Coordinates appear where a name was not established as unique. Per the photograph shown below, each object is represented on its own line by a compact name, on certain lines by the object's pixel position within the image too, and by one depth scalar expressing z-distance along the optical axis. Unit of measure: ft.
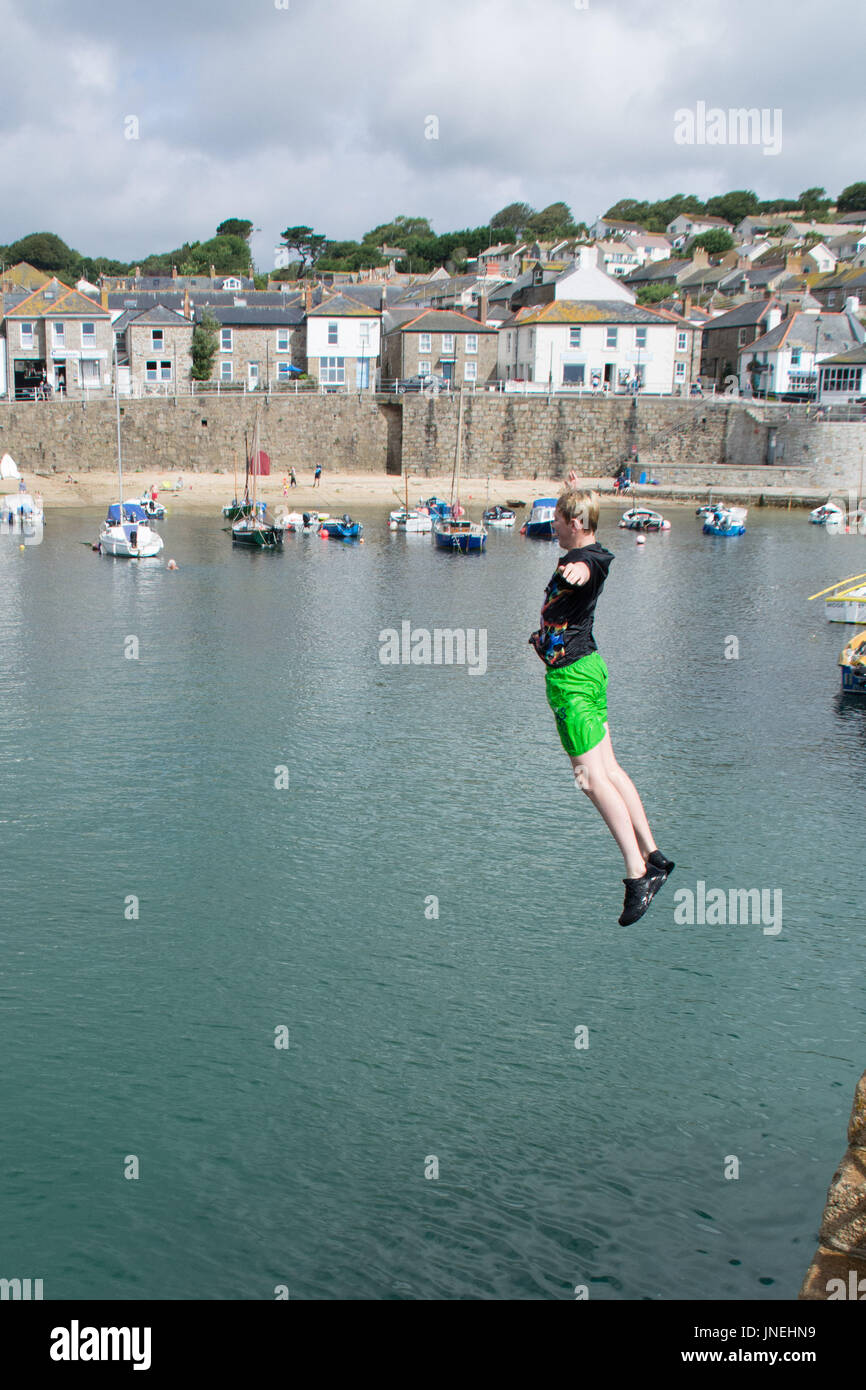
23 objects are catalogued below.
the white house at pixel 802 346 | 290.15
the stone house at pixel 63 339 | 261.03
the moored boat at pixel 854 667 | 111.65
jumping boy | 22.95
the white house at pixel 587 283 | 286.25
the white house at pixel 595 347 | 276.62
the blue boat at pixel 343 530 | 214.07
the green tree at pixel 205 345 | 271.90
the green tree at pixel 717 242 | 538.06
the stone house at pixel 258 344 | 282.36
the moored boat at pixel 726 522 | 229.66
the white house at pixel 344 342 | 281.33
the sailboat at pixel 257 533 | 200.85
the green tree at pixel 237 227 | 578.25
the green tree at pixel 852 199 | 608.19
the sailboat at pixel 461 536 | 201.26
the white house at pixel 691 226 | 631.15
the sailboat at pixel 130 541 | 184.85
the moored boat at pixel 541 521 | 221.66
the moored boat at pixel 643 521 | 233.76
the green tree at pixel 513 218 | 644.69
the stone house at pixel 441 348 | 278.87
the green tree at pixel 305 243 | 545.44
